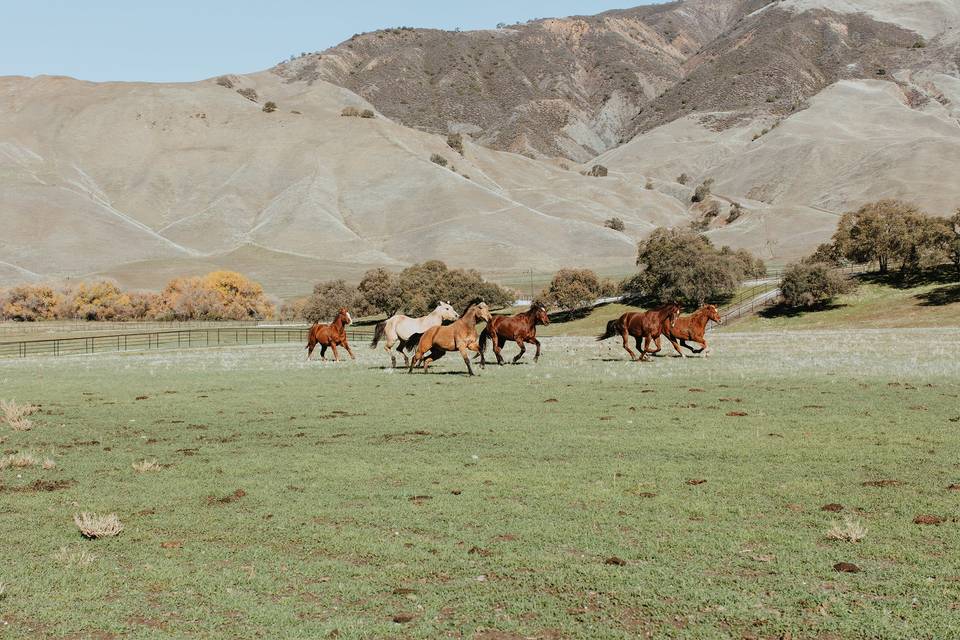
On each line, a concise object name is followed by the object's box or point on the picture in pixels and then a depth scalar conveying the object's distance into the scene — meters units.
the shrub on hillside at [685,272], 84.44
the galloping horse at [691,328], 34.25
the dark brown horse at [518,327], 32.31
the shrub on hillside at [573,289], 92.12
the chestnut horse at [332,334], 36.97
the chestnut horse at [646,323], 32.51
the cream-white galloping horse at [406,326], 32.47
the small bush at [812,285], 74.50
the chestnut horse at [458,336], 27.95
